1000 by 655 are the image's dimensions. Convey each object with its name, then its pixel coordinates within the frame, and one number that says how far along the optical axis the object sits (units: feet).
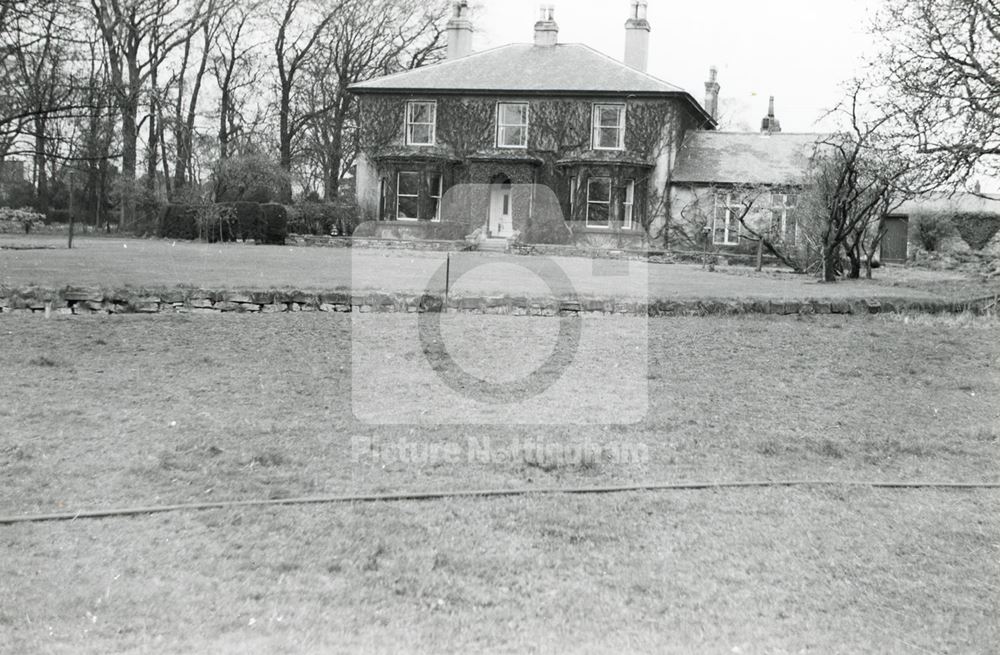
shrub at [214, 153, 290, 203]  111.65
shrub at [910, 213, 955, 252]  105.09
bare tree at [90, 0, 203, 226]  106.83
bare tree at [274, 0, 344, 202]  139.23
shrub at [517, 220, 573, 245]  108.99
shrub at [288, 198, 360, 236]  110.52
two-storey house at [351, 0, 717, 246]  109.70
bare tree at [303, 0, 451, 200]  140.67
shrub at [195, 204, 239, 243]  102.78
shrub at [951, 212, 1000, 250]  106.11
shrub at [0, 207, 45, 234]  118.21
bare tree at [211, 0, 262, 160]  138.92
